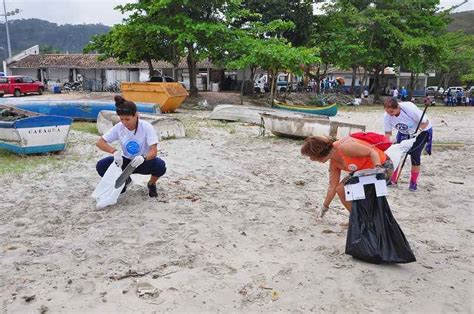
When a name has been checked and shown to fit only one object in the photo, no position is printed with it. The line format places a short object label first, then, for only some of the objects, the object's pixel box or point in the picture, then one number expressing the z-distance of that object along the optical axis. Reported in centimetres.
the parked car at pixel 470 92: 3922
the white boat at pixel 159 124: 1099
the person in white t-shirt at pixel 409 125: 657
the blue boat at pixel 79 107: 1427
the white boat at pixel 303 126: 1113
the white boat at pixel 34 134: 847
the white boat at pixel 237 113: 1528
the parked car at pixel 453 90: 3896
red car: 2899
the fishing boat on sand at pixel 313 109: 1881
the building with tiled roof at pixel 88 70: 3991
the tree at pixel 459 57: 3509
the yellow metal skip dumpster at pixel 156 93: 1777
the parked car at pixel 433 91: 4211
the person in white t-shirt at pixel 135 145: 546
